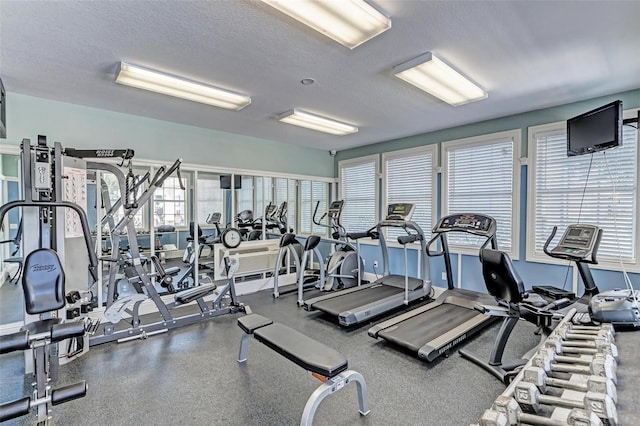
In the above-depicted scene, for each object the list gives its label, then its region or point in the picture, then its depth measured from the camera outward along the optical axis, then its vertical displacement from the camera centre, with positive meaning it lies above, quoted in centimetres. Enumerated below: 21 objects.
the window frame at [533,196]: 396 +14
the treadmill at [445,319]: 307 -135
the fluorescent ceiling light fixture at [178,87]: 285 +125
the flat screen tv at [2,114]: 291 +92
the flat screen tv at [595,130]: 286 +78
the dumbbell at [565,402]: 116 -81
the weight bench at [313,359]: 192 -104
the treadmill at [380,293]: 396 -134
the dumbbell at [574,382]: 131 -81
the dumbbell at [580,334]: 193 -87
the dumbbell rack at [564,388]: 117 -83
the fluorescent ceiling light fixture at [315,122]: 417 +127
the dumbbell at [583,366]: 146 -83
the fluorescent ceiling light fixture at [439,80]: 270 +127
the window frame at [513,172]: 431 +49
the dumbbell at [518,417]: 110 -82
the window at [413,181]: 534 +47
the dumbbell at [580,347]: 174 -85
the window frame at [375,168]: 614 +78
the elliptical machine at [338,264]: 535 -105
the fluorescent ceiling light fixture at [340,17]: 186 +124
